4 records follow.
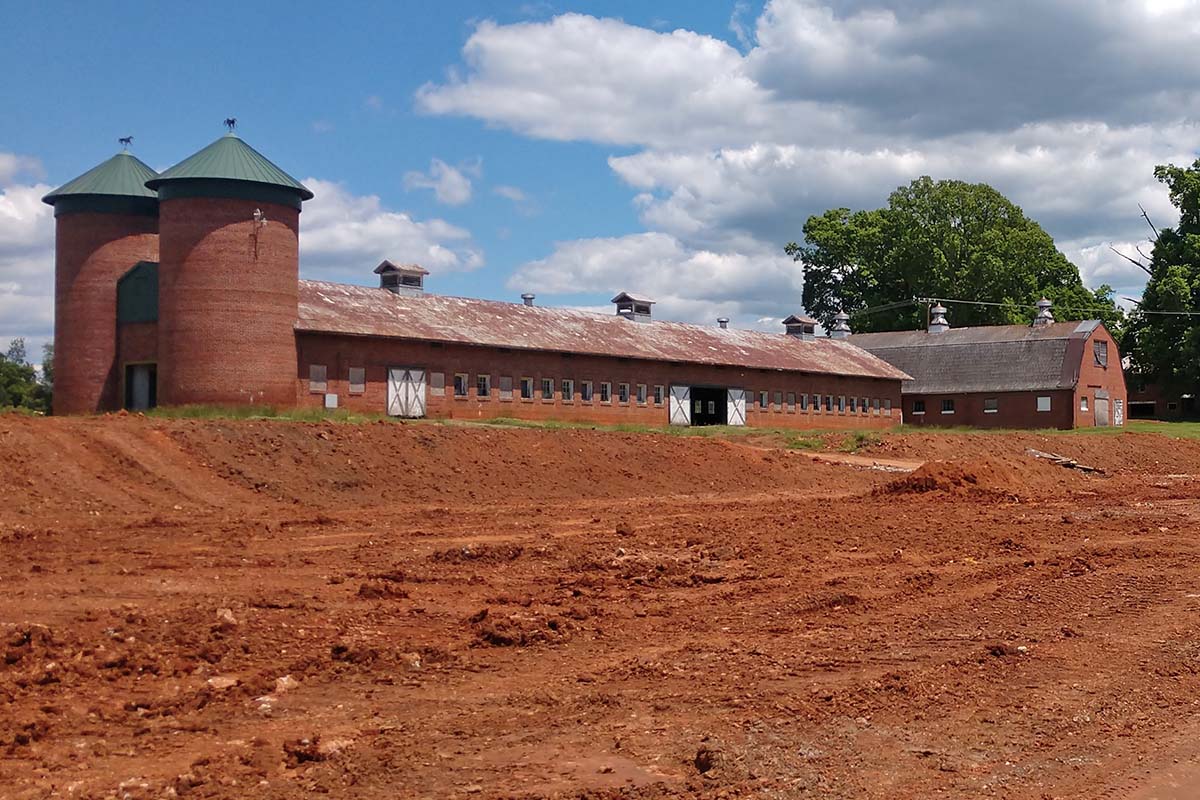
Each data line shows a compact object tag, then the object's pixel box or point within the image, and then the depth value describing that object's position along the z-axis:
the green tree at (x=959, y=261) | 83.00
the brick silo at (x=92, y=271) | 41.53
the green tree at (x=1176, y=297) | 72.88
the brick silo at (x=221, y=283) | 38.28
